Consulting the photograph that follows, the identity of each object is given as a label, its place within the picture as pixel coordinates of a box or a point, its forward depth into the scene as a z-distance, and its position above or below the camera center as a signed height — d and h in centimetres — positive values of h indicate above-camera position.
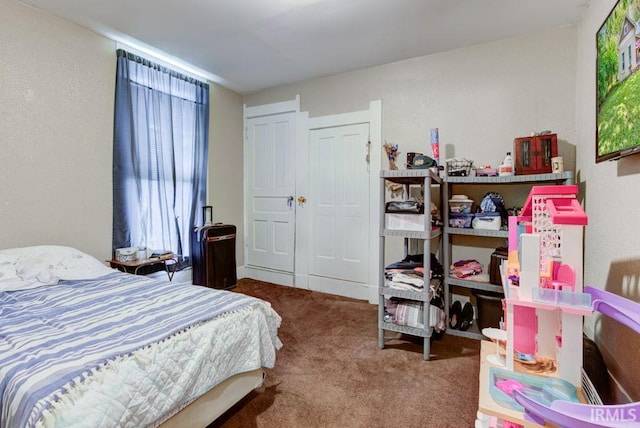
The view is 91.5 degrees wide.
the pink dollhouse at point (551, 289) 91 -25
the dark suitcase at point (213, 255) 336 -51
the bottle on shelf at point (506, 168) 238 +33
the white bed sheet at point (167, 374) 95 -62
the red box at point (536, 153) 228 +43
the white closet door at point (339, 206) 343 +4
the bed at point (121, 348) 97 -53
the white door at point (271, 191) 392 +24
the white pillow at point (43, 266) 192 -40
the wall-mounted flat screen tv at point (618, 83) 122 +58
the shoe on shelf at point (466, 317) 254 -89
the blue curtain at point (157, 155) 285 +54
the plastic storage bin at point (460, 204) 257 +5
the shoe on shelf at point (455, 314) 260 -89
